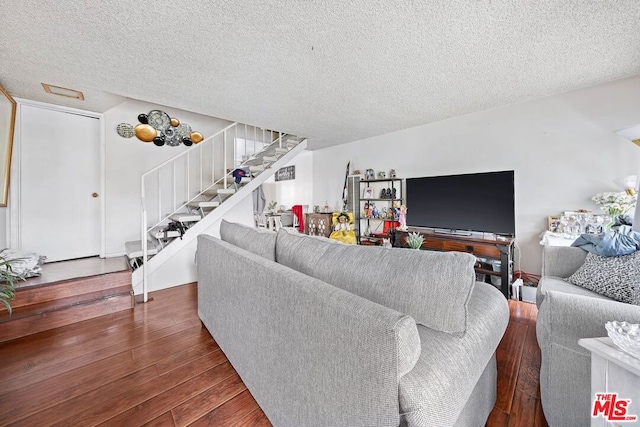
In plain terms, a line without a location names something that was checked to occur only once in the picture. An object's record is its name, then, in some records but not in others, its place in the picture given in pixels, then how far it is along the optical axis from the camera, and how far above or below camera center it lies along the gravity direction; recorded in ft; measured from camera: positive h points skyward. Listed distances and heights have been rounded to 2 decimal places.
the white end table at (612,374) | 2.20 -1.60
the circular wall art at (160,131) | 11.43 +4.15
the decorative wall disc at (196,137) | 13.37 +4.22
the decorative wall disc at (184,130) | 12.91 +4.43
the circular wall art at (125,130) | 11.25 +3.90
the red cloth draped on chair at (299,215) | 17.90 -0.25
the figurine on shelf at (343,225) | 11.91 -0.78
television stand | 8.30 -1.42
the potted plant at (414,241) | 8.56 -1.09
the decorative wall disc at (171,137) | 12.54 +3.95
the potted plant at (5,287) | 4.54 -1.53
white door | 9.39 +1.23
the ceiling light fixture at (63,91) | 8.14 +4.32
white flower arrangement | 6.93 +0.20
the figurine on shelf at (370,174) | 14.24 +2.20
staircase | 9.48 +1.38
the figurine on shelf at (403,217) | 12.15 -0.30
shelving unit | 13.32 +0.37
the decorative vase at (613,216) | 6.89 -0.18
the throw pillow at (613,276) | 4.37 -1.31
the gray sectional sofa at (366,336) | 2.00 -1.33
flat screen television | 9.14 +0.37
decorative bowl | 2.22 -1.21
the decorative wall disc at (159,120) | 12.10 +4.73
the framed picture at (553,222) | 8.41 -0.43
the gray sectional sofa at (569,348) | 3.10 -1.91
